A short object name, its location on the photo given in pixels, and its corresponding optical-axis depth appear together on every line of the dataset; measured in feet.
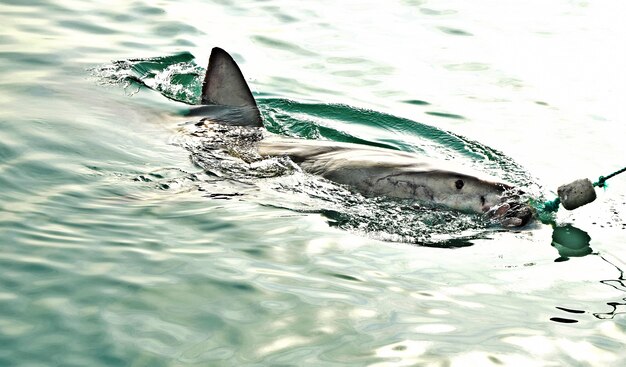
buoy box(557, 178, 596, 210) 30.68
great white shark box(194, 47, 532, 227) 31.86
